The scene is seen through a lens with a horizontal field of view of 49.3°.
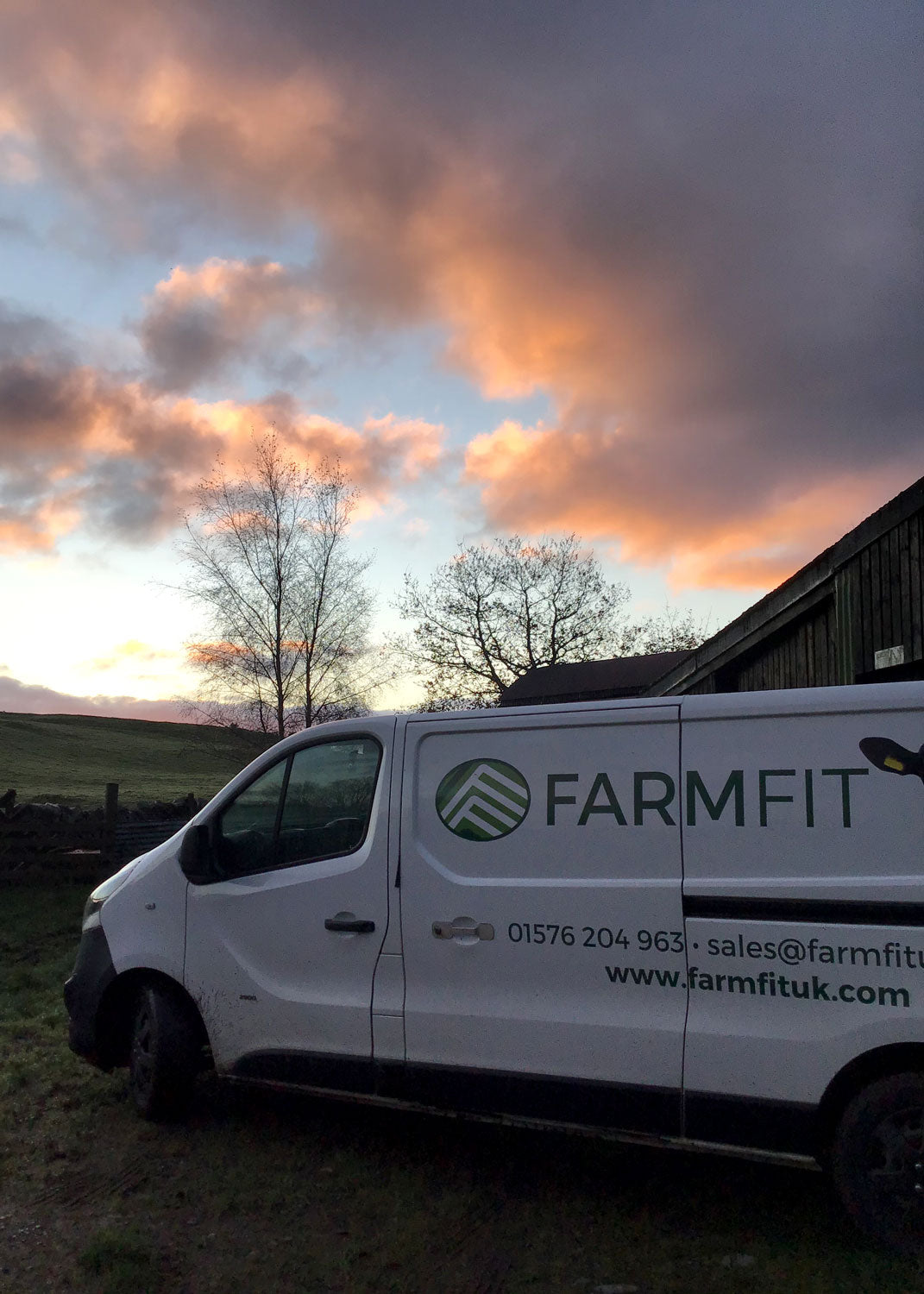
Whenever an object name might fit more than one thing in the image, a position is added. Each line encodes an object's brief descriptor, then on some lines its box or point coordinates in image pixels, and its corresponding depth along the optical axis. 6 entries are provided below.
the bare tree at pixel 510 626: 45.44
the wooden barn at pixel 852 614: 6.65
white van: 3.70
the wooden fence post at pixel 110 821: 15.22
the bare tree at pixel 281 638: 33.66
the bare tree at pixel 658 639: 47.12
